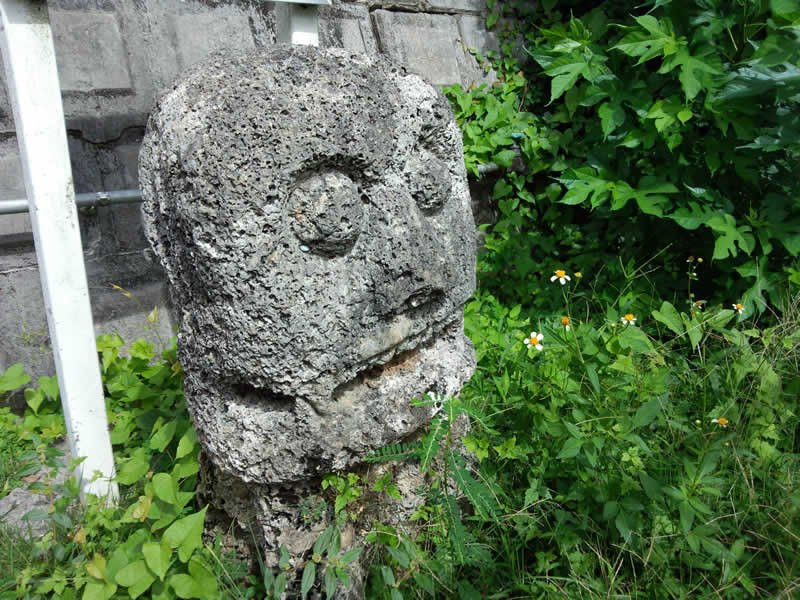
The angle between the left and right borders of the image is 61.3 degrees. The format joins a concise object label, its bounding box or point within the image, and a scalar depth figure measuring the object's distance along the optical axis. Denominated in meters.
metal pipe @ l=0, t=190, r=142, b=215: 2.21
